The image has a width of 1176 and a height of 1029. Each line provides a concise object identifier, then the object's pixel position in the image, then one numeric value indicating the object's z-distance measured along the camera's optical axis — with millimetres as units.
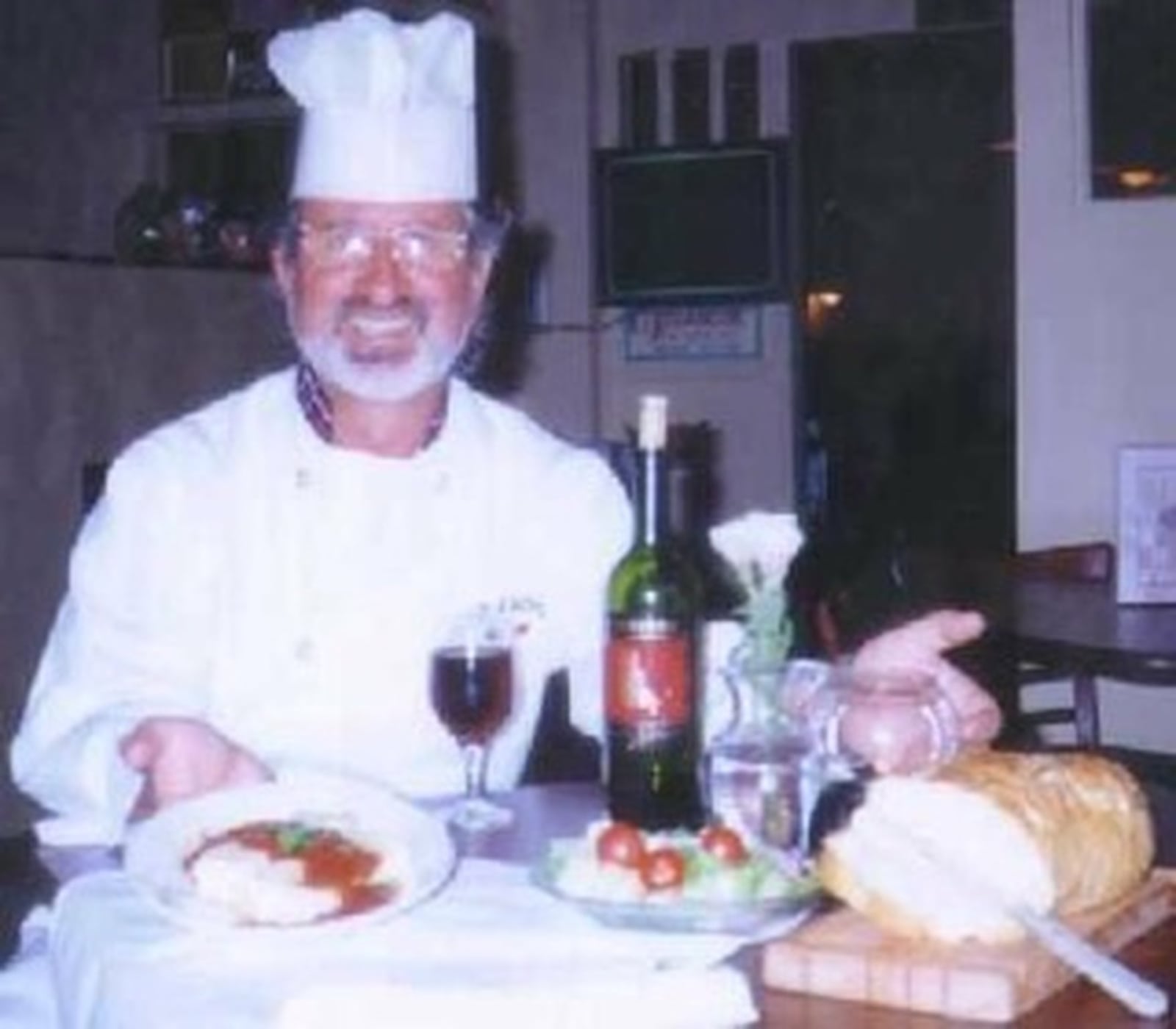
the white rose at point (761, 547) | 1849
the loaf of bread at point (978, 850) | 1460
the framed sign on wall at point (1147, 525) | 4082
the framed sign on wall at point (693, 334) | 7180
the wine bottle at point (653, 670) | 1854
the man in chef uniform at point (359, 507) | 2387
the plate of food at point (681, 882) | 1561
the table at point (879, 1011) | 1384
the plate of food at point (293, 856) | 1583
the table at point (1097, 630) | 3467
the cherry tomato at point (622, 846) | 1622
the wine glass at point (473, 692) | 1947
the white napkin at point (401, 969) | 1372
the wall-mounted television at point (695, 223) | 6895
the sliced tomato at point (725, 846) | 1621
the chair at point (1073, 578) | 4492
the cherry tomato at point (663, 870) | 1598
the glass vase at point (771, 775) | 1738
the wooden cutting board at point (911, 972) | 1386
